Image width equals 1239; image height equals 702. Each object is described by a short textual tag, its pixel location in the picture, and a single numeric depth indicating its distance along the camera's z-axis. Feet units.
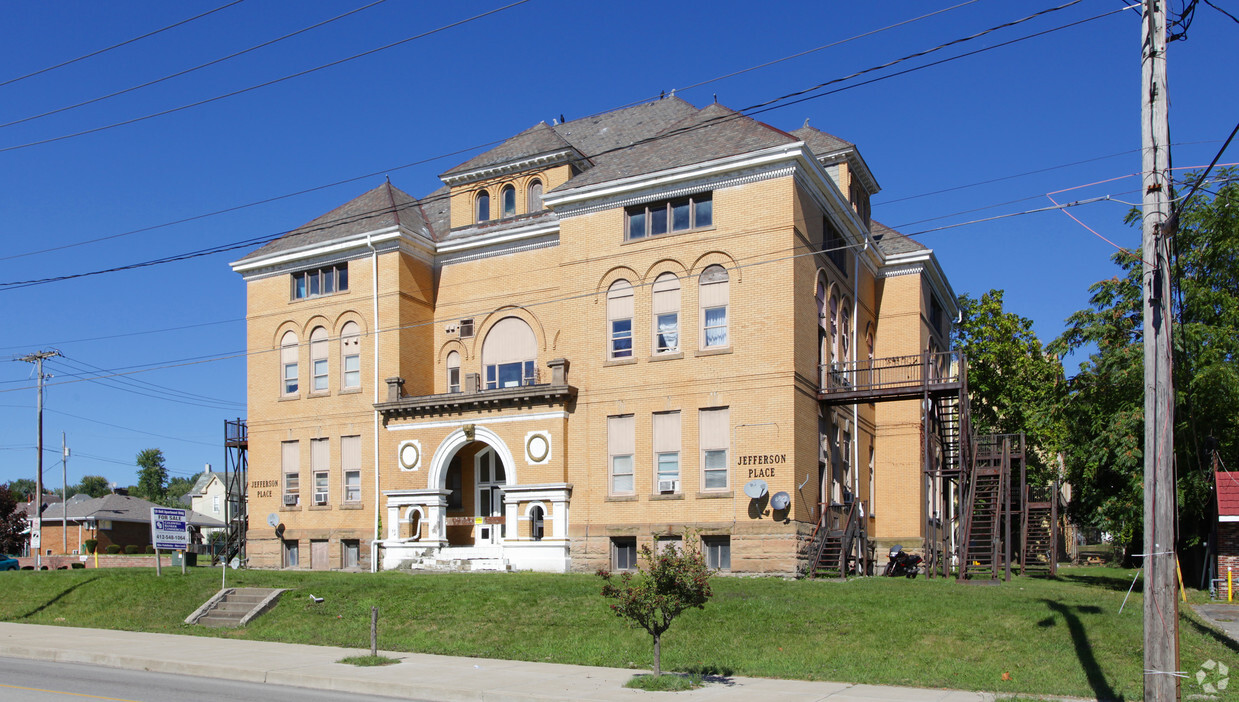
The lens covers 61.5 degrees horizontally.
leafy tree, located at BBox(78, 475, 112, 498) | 541.75
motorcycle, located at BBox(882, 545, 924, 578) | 106.42
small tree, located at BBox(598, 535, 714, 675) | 50.08
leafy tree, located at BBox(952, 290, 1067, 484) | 158.51
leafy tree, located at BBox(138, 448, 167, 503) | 531.50
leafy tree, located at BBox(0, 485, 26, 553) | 230.48
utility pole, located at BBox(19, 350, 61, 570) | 172.74
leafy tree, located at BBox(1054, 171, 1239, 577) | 95.40
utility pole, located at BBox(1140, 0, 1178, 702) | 40.65
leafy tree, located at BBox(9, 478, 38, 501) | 570.83
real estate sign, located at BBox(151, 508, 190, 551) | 90.94
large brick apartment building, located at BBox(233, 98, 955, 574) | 100.22
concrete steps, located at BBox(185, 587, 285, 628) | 81.20
